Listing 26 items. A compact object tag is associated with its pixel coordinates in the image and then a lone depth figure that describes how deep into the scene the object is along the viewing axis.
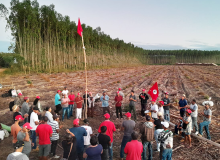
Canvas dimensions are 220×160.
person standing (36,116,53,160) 6.04
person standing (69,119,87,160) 5.92
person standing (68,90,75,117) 11.02
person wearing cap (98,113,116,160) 6.52
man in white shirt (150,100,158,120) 9.39
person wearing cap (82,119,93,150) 6.37
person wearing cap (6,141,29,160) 4.22
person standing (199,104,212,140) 8.10
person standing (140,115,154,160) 6.40
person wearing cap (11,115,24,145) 6.24
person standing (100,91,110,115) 10.84
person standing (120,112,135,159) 6.69
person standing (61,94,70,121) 10.54
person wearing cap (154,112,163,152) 6.80
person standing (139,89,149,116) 11.52
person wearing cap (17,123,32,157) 5.46
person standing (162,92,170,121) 10.21
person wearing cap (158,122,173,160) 5.92
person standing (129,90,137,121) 10.87
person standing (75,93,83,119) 10.52
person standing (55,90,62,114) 10.87
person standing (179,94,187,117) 10.09
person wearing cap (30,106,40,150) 7.27
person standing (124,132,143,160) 5.08
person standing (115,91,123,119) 11.09
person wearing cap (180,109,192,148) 7.62
